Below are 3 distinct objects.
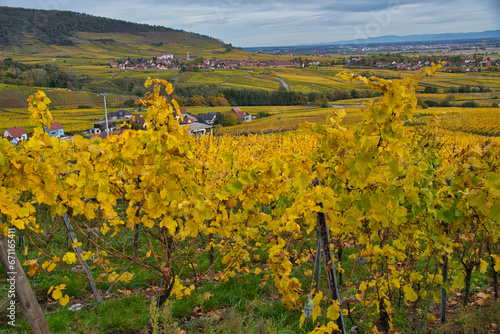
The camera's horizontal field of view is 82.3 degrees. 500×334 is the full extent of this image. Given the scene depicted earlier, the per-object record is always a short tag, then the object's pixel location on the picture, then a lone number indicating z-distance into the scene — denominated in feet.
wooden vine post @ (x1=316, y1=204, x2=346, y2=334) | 7.26
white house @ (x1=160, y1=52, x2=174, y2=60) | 306.18
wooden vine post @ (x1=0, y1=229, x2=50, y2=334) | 7.79
